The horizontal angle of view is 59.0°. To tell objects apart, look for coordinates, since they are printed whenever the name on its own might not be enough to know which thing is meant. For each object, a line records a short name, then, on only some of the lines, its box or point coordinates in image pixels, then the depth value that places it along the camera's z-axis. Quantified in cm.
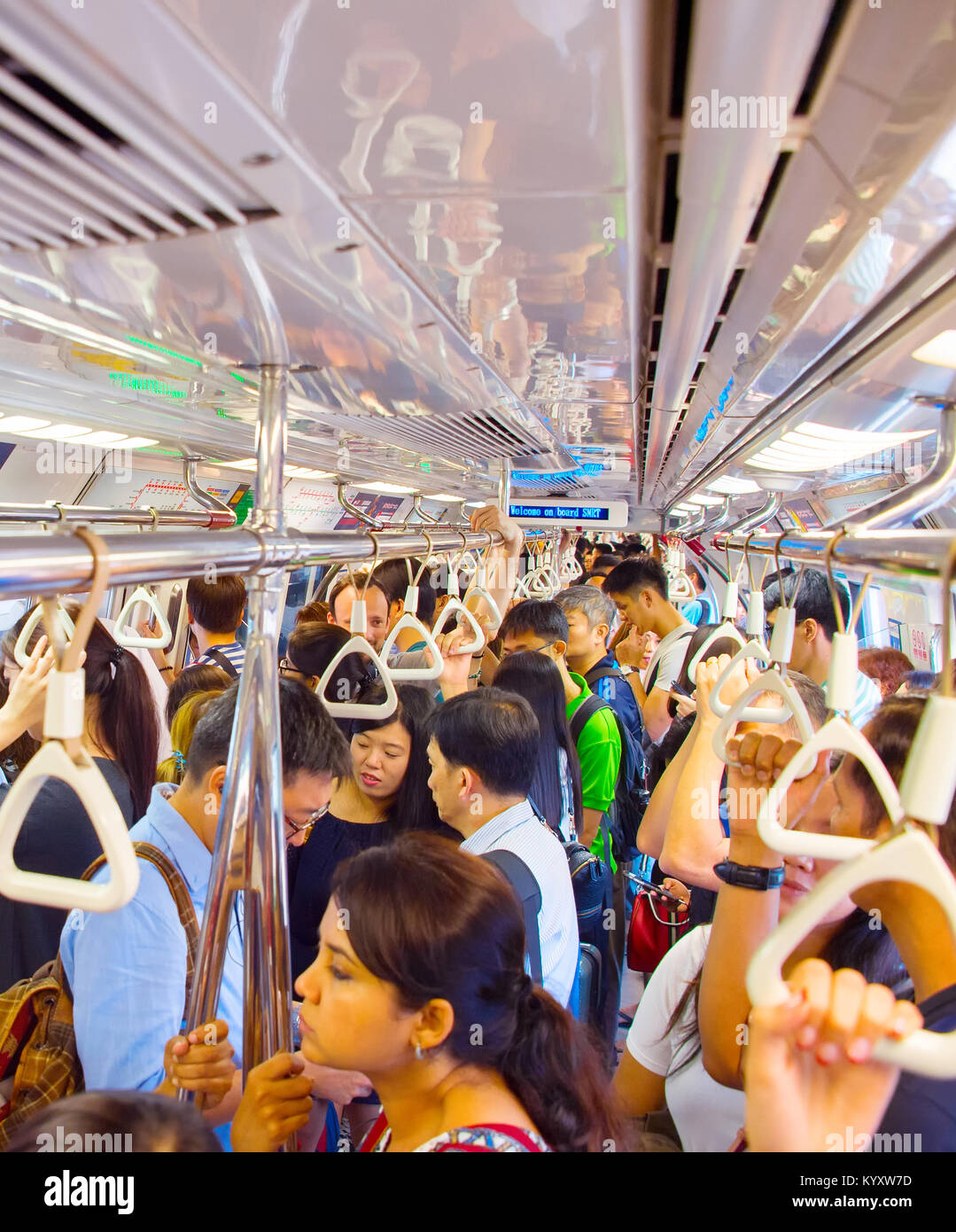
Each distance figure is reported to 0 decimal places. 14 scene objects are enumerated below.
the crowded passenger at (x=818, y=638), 378
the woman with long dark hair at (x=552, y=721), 362
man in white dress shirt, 242
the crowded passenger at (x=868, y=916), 114
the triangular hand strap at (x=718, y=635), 241
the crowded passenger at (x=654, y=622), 552
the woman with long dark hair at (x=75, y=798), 246
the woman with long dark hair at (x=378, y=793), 305
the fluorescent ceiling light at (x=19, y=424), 369
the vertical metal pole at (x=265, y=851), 145
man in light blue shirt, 171
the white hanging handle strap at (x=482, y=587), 360
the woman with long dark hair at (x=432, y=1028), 145
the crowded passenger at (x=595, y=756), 408
